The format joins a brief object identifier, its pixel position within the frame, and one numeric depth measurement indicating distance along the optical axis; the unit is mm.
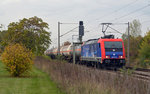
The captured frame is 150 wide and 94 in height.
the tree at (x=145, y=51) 45825
